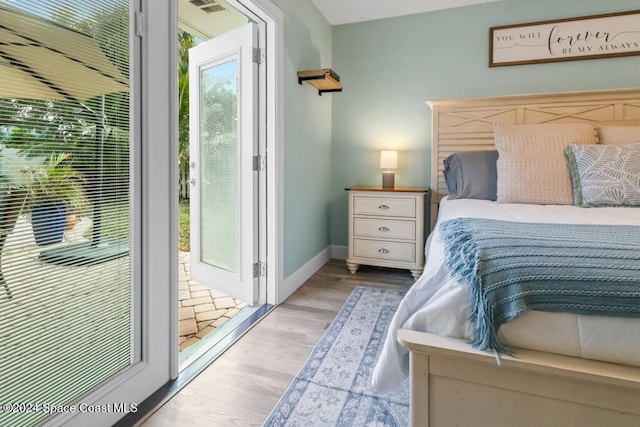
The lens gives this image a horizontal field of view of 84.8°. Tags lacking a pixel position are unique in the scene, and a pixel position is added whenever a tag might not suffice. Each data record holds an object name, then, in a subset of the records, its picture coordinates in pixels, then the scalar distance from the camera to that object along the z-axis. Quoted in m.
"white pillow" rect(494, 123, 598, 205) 2.03
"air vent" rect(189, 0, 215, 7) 2.94
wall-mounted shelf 2.66
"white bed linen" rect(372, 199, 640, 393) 0.84
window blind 0.99
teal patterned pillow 1.80
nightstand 2.94
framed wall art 2.71
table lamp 3.16
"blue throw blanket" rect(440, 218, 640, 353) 0.84
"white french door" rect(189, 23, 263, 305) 2.40
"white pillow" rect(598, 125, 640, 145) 2.18
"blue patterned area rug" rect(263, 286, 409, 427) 1.34
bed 0.84
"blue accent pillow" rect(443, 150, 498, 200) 2.41
